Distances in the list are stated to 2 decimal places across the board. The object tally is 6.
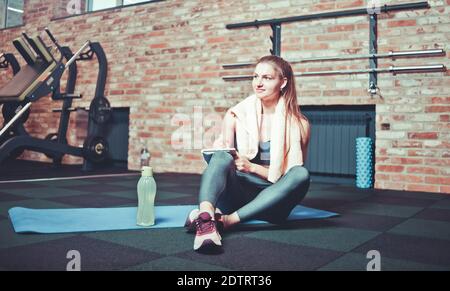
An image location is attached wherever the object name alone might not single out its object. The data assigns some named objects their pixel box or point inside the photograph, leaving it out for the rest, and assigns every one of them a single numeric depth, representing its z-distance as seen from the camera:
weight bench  4.64
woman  2.06
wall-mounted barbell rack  3.85
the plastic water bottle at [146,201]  2.20
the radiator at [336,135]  4.33
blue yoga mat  2.10
